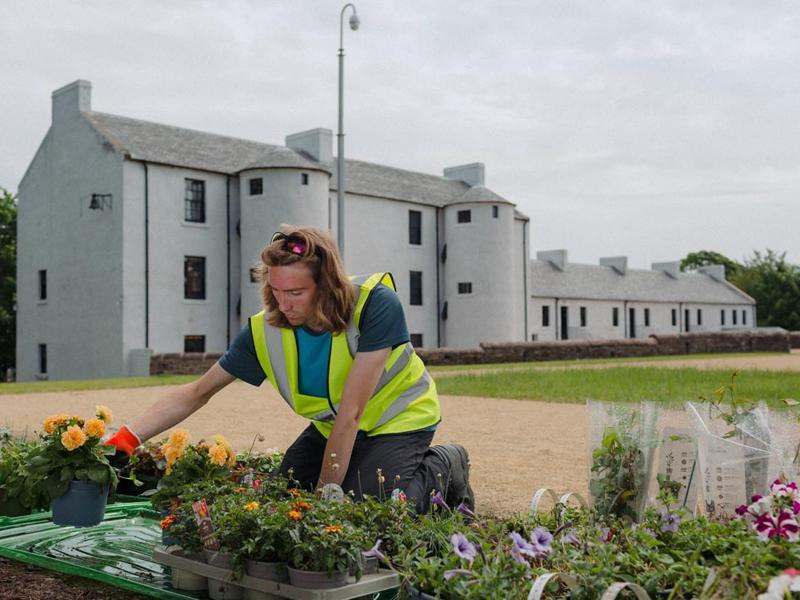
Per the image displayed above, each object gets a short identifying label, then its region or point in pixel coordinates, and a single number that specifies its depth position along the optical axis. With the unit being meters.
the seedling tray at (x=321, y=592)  2.89
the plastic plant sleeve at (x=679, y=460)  3.80
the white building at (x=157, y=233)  29.52
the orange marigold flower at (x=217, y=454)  3.98
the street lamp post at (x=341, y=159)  21.67
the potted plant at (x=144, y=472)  5.41
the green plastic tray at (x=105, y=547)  3.74
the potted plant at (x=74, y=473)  4.19
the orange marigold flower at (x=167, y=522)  3.40
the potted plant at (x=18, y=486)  4.52
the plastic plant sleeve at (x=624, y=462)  3.77
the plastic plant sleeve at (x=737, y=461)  3.53
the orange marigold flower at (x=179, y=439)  4.19
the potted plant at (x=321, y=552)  2.89
